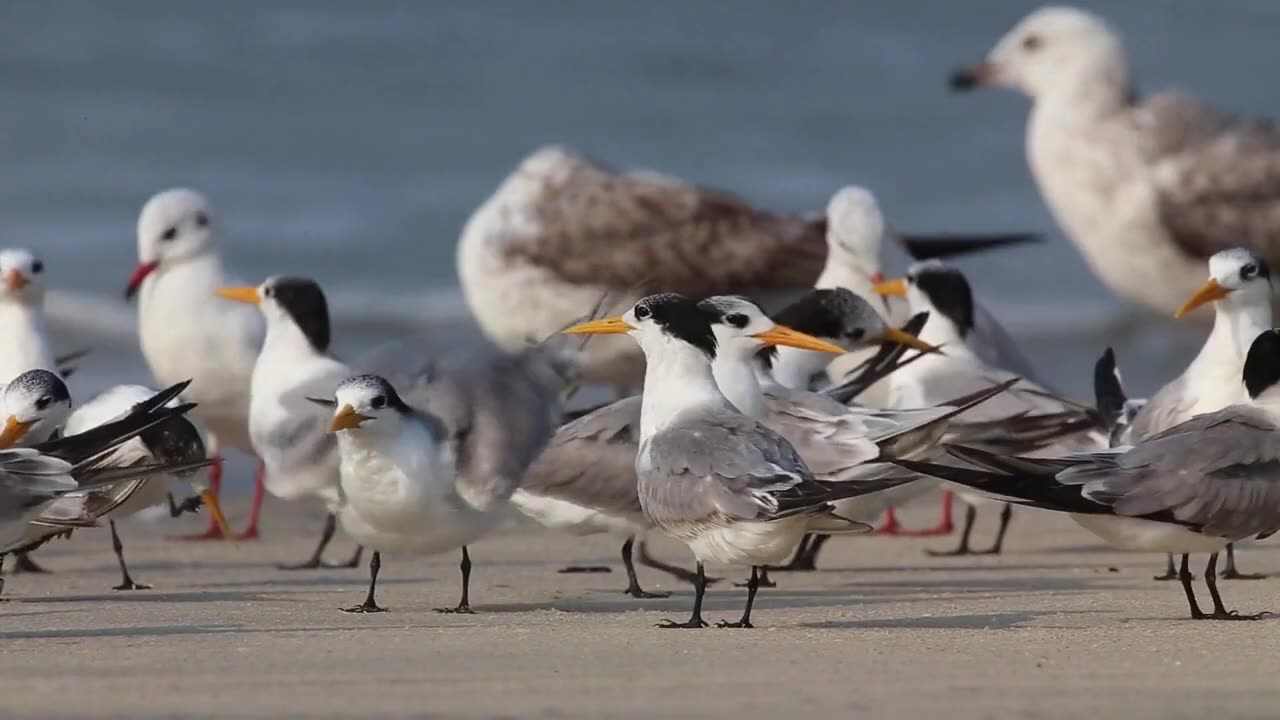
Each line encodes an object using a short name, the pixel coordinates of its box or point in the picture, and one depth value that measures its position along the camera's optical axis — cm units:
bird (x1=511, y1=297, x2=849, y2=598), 1222
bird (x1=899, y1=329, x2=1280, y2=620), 1042
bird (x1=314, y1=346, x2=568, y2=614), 1146
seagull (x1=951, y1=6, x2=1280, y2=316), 2077
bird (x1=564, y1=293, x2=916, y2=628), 1024
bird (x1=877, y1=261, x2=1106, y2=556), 1480
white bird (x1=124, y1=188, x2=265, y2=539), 1736
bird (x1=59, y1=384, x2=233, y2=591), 1303
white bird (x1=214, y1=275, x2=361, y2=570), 1226
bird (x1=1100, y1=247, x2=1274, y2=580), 1334
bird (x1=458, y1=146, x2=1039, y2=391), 2123
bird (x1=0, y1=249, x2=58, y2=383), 1491
